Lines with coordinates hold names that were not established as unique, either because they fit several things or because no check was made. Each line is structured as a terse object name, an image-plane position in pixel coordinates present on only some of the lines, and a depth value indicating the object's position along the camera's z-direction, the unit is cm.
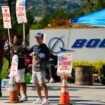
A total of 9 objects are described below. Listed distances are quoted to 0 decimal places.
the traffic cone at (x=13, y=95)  1312
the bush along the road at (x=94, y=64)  2091
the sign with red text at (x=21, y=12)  1788
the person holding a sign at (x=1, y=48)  1415
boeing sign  2256
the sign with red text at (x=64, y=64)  1233
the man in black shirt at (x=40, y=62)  1237
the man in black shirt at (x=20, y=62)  1314
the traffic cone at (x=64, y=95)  1236
